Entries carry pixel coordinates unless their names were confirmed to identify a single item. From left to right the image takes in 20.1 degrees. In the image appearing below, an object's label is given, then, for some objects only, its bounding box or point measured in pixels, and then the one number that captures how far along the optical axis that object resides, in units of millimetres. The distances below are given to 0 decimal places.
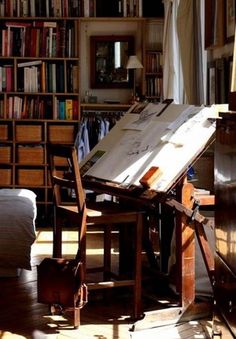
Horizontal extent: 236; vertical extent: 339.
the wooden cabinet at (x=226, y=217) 2262
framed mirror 7586
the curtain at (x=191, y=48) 5430
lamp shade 7250
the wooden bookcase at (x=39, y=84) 7406
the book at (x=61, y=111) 7438
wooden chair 3857
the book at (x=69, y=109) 7430
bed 4828
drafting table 3705
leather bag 3859
